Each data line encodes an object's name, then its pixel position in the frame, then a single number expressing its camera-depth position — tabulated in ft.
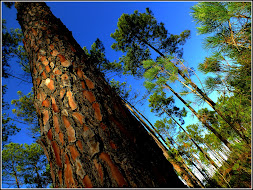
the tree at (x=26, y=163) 33.14
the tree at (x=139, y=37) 30.37
